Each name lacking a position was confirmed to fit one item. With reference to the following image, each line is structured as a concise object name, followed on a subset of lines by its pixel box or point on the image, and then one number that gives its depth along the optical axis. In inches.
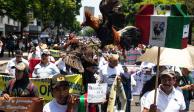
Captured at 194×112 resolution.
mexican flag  162.0
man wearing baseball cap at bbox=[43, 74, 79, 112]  149.6
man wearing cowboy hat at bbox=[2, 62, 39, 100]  194.8
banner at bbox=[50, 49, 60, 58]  449.5
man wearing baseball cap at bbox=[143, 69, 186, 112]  162.8
